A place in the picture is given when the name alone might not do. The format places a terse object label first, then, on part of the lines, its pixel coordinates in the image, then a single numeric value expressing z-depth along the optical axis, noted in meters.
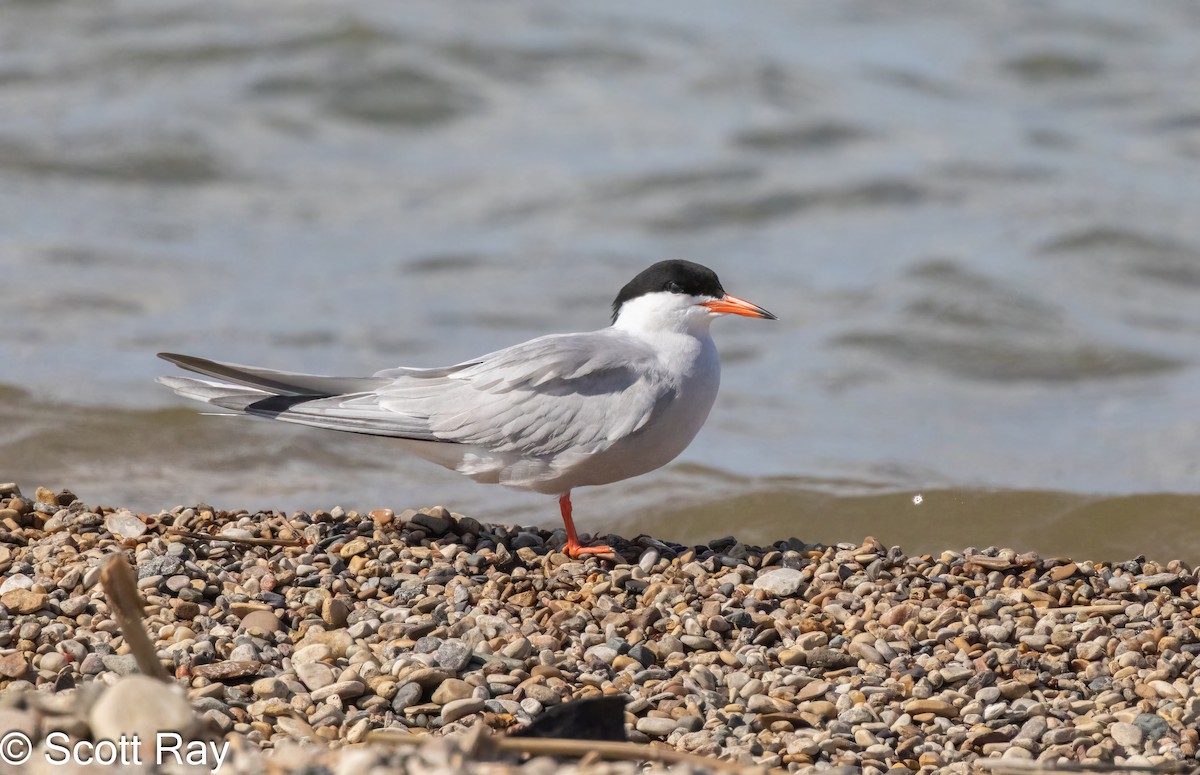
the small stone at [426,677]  7.37
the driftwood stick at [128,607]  5.27
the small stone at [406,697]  7.27
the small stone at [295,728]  6.86
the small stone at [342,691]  7.29
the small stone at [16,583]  8.26
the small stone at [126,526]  9.16
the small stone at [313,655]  7.65
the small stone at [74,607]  8.02
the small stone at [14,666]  7.25
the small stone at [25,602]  7.96
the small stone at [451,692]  7.31
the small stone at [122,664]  7.32
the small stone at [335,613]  8.20
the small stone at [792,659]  7.93
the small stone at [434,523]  9.77
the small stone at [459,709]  7.18
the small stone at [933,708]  7.32
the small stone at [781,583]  8.87
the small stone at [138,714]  4.87
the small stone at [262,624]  7.95
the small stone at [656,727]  7.11
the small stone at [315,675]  7.43
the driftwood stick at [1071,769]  5.28
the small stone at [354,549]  9.13
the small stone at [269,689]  7.32
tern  9.62
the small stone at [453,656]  7.59
